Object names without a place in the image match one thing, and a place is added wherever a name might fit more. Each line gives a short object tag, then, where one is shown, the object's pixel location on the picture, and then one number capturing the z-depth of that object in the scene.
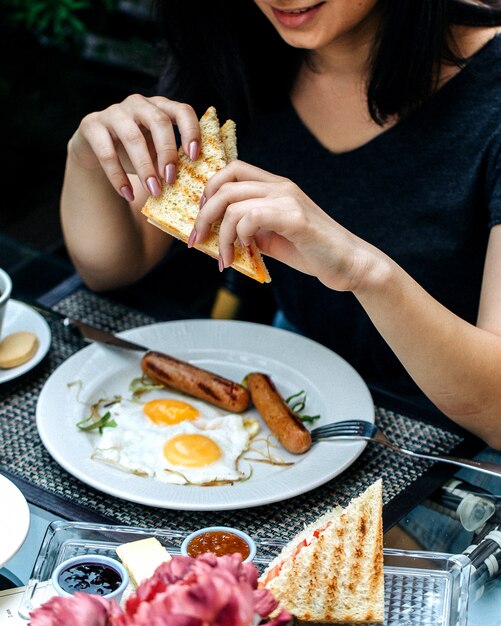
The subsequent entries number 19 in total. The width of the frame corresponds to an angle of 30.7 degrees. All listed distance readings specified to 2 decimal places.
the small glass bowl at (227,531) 1.19
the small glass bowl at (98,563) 1.10
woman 1.54
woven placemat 1.41
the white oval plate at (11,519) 1.20
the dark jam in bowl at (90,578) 1.12
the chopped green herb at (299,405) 1.62
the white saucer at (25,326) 1.73
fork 1.51
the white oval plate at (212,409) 1.40
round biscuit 1.73
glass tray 1.13
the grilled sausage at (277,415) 1.51
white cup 1.70
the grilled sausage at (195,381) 1.61
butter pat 1.17
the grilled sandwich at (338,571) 1.12
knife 1.77
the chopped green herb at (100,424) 1.56
